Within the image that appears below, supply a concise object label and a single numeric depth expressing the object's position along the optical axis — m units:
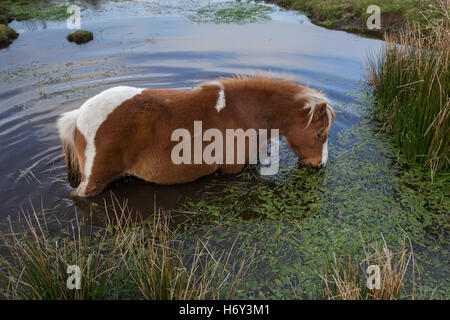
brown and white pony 3.54
